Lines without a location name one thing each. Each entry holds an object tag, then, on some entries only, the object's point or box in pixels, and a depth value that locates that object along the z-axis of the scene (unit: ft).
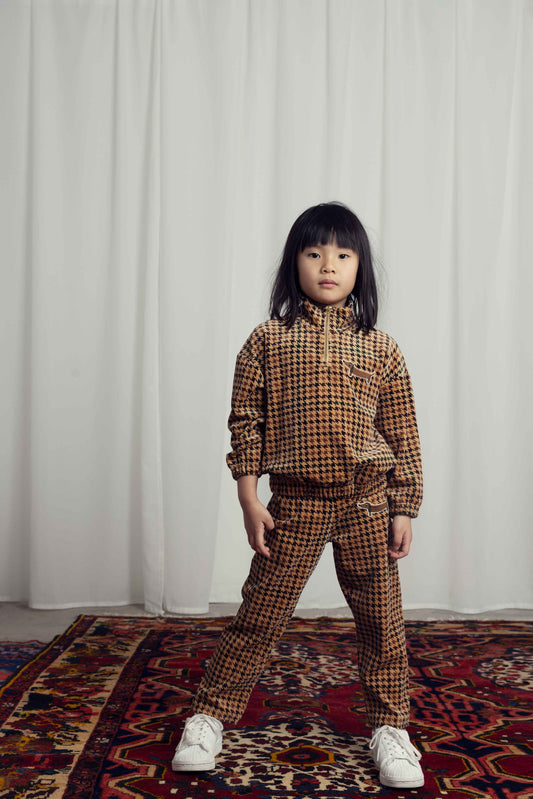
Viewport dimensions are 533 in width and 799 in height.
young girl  4.41
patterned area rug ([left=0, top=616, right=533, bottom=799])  4.18
